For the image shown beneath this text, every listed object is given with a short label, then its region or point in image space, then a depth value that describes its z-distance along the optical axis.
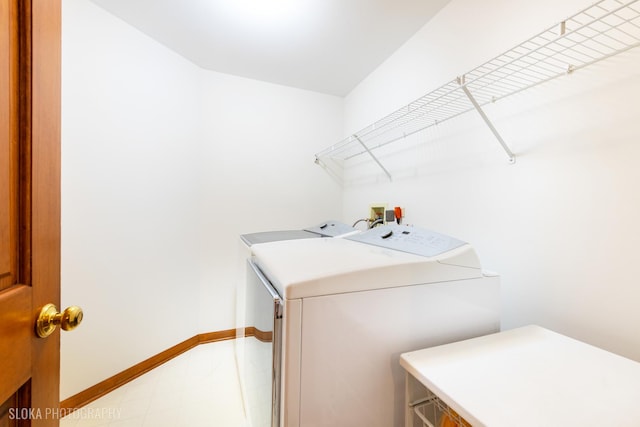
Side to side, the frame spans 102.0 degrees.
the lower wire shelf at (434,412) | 0.70
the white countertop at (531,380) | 0.55
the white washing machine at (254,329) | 1.02
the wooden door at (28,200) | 0.51
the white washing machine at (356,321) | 0.75
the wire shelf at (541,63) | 0.84
